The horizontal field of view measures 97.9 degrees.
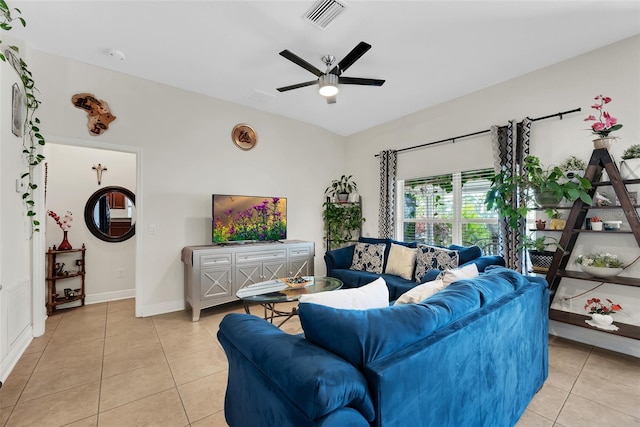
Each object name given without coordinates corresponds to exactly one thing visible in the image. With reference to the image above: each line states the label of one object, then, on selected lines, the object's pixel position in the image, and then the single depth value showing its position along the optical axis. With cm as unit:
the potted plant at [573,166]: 275
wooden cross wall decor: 414
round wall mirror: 413
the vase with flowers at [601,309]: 239
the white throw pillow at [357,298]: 129
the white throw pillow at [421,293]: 152
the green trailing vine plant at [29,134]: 258
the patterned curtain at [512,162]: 312
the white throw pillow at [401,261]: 358
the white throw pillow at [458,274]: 178
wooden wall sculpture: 312
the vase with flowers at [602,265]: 248
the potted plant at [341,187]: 529
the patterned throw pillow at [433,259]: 321
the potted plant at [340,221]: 506
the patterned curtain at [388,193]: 459
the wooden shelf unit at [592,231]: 238
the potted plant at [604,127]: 243
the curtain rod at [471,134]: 289
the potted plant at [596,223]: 259
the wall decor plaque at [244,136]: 418
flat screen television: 377
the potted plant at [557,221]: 283
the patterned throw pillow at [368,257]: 390
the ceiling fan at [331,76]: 241
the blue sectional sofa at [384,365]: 90
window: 364
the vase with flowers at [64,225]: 377
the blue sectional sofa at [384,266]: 309
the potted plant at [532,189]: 255
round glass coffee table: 238
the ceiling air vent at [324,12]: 219
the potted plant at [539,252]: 279
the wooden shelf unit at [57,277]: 354
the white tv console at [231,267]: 338
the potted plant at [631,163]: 239
